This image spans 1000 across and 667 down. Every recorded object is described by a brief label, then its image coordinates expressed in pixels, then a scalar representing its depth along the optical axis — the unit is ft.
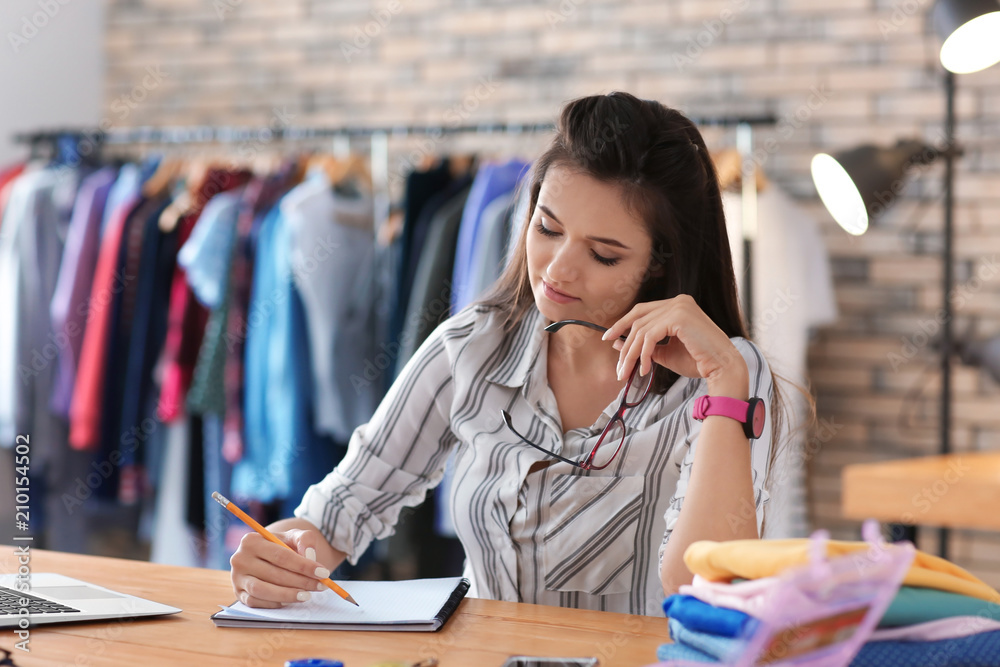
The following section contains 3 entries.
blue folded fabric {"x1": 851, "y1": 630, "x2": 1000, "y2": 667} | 2.53
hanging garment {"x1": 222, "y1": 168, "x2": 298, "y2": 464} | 8.64
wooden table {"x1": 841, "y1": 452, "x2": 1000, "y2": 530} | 6.83
